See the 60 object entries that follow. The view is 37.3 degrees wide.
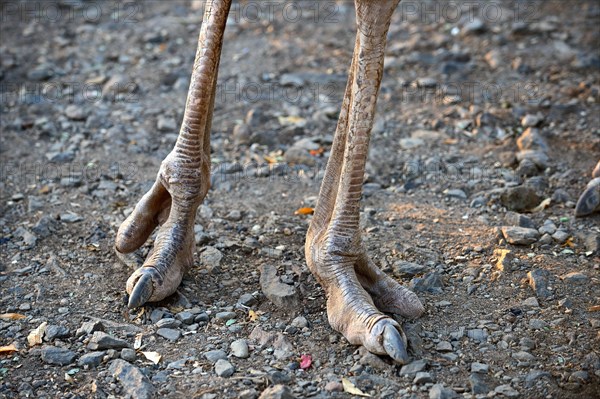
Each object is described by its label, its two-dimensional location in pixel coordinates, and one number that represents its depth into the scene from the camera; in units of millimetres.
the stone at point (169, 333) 4270
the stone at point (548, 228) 5321
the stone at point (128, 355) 4082
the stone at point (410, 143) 6645
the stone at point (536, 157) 6254
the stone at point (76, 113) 7062
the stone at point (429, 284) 4664
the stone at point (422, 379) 3874
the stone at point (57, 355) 4082
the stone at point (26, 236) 5234
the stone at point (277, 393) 3709
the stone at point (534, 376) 3908
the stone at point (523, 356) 4070
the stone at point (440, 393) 3771
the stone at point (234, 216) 5562
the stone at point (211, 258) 4934
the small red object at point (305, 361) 4020
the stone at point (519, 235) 5148
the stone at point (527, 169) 6180
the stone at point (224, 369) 3955
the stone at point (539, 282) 4617
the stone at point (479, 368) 3990
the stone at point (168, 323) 4355
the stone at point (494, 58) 7844
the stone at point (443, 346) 4137
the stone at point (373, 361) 3977
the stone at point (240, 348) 4121
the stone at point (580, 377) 3916
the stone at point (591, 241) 5105
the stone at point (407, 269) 4820
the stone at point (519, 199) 5742
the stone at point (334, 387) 3832
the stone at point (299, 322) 4336
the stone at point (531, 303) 4516
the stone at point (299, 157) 6402
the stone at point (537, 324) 4336
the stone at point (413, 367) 3936
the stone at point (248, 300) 4586
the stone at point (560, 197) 5797
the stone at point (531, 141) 6496
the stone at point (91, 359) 4059
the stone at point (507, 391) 3818
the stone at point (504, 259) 4855
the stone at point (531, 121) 6836
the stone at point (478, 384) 3842
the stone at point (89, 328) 4281
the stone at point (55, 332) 4285
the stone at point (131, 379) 3824
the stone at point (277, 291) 4512
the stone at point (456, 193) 5906
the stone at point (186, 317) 4402
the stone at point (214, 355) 4086
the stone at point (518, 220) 5414
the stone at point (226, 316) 4445
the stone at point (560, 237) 5234
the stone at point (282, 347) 4105
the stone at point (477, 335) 4242
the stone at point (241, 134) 6719
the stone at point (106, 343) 4156
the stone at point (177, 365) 4031
